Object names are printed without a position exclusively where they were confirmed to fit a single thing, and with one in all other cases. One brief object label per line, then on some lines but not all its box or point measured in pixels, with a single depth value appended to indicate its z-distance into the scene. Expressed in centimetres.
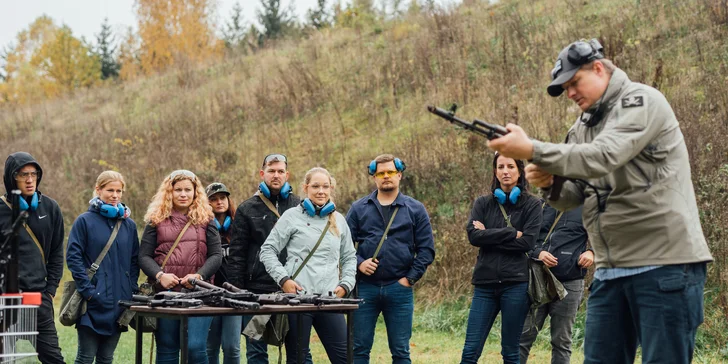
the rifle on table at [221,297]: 579
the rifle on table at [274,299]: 615
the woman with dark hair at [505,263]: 730
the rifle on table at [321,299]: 625
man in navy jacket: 758
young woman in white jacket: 719
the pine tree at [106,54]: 4709
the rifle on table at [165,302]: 583
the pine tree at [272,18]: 4078
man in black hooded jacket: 693
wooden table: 574
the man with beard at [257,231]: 770
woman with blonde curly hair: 718
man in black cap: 414
